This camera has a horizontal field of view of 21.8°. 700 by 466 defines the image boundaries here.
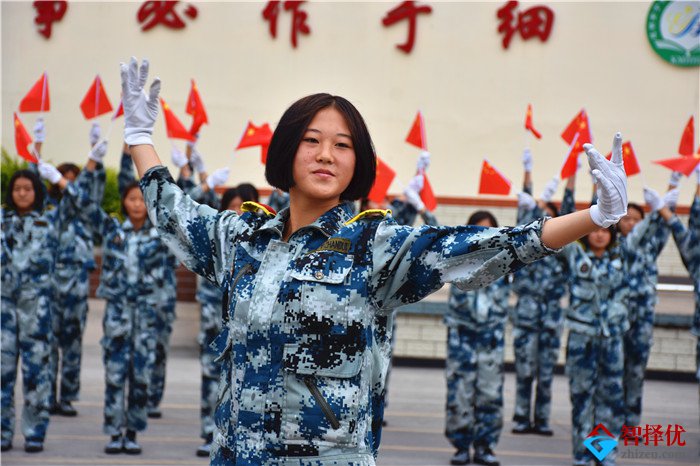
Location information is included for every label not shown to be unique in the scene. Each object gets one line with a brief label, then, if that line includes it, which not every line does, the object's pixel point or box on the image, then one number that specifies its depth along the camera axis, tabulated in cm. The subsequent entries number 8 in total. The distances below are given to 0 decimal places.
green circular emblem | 2571
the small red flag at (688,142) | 1481
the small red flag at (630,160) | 1391
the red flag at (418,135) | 1565
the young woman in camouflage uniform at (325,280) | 449
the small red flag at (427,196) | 1487
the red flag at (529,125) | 1657
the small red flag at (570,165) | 1411
